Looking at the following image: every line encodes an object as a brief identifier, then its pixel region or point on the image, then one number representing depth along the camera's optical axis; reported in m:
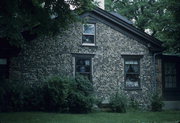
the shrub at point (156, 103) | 20.84
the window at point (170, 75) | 23.31
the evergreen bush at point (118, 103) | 19.20
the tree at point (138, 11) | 35.28
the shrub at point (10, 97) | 16.92
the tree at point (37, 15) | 12.89
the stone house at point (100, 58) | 19.25
